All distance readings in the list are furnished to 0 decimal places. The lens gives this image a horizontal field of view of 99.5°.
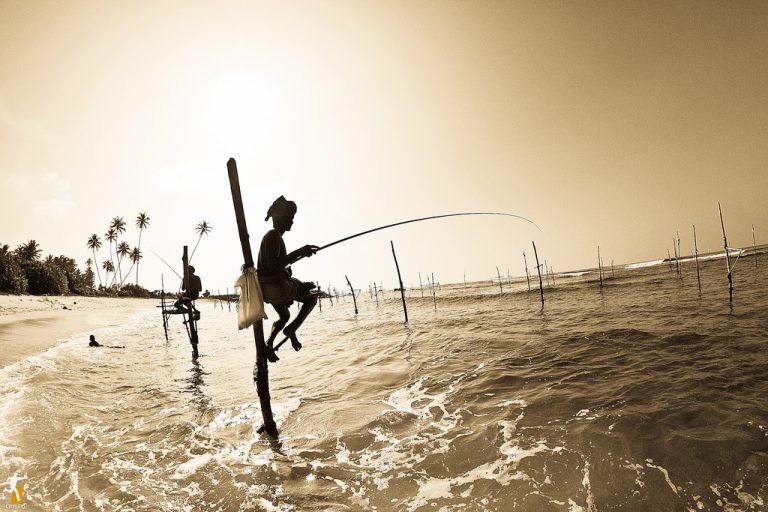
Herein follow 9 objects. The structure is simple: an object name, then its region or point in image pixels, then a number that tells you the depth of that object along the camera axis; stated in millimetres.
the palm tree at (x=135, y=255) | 86938
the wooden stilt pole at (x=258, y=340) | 5641
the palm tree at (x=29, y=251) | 55969
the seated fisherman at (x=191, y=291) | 13859
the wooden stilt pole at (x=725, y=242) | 17553
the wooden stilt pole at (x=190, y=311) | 13500
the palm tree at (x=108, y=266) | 90500
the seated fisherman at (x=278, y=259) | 5594
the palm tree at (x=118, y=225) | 83438
